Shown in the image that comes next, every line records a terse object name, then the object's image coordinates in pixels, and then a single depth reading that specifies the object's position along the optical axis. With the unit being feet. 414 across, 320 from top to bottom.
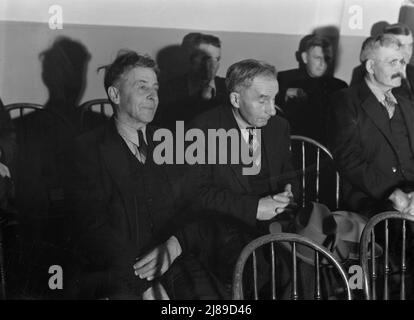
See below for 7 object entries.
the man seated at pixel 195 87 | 7.83
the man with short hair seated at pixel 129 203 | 7.72
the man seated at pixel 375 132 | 8.32
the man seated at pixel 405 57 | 8.27
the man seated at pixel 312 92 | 8.10
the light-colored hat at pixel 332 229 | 7.92
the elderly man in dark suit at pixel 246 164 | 7.93
